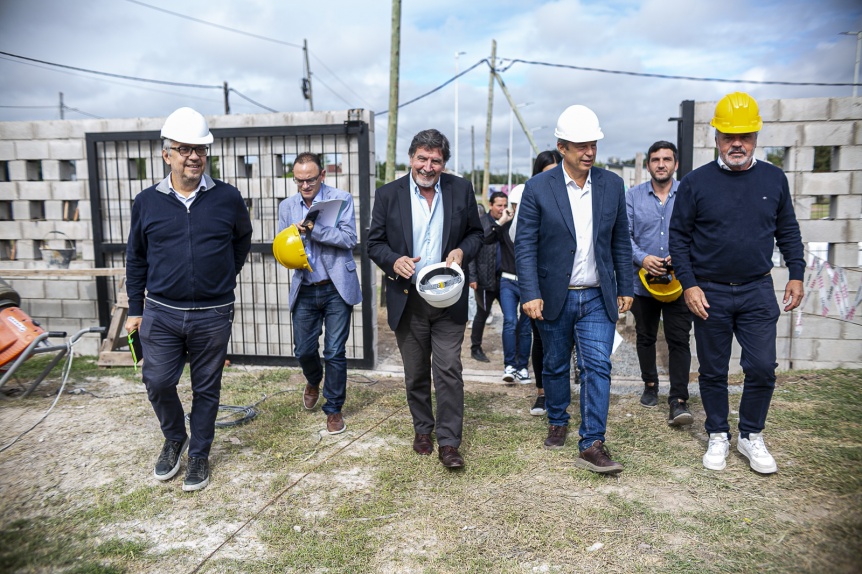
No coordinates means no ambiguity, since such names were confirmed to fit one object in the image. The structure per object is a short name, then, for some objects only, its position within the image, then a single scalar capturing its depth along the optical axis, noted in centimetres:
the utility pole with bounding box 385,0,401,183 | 1166
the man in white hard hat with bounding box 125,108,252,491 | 374
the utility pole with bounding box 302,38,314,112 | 3300
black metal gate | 663
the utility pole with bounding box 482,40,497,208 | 2166
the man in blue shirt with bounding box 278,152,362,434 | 471
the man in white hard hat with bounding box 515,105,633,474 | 394
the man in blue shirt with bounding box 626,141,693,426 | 476
